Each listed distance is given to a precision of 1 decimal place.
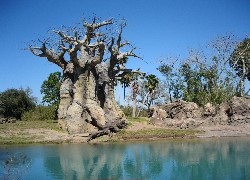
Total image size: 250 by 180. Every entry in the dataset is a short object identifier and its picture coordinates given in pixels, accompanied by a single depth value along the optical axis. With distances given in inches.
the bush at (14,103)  1410.1
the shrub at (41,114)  1280.0
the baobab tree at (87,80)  755.2
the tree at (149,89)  1378.8
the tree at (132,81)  1369.6
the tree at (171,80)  1381.8
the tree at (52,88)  1500.7
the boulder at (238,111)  831.0
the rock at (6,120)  1053.6
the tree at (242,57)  1262.4
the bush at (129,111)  1455.8
